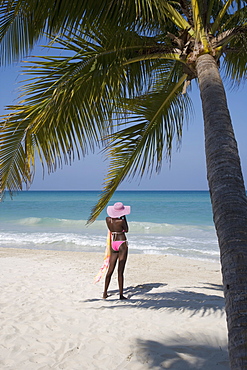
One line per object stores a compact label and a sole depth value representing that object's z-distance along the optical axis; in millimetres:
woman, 6391
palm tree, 3202
